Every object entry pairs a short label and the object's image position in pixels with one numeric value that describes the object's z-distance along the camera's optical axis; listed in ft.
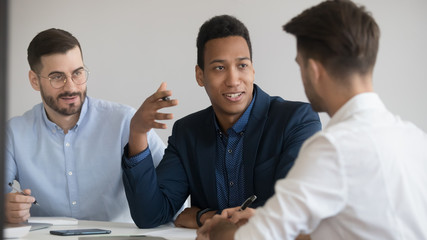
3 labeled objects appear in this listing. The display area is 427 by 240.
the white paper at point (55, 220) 6.29
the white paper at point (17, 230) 5.73
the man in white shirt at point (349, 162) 4.27
